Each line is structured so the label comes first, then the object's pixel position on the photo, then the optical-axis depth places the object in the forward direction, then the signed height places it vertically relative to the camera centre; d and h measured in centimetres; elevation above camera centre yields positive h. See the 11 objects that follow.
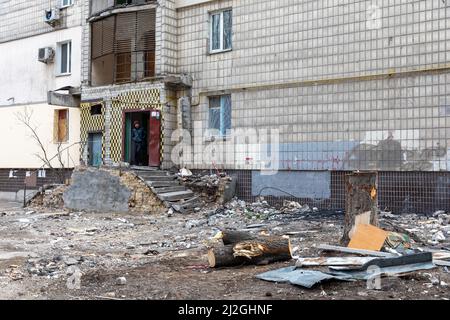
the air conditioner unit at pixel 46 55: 2067 +449
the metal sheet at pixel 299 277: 568 -125
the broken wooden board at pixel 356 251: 693 -116
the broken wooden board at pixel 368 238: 732 -100
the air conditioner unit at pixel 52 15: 2067 +605
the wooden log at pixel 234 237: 756 -101
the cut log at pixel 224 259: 704 -124
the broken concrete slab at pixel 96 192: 1574 -78
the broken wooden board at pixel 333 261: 627 -116
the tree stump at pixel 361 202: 785 -52
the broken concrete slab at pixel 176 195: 1511 -83
